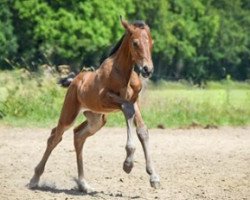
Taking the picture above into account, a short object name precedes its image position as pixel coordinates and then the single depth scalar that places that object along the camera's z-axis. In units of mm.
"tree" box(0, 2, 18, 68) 91946
